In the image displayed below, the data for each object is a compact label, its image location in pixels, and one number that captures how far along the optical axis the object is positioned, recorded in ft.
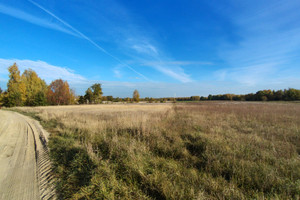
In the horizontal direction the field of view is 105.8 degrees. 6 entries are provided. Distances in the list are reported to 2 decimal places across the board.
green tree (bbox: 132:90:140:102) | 329.91
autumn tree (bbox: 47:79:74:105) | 172.86
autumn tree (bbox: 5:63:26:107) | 128.57
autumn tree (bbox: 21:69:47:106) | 141.90
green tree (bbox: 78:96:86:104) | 222.34
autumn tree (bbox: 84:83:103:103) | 207.41
